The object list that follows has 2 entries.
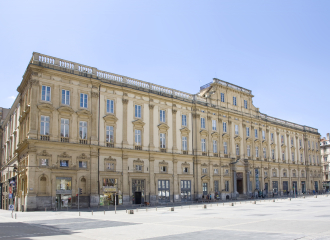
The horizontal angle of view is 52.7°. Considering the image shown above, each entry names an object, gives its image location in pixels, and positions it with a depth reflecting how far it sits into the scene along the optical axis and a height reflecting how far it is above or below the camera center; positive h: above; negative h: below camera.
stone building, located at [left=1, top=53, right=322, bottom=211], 40.41 +4.49
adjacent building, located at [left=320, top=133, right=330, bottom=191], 116.71 +3.06
